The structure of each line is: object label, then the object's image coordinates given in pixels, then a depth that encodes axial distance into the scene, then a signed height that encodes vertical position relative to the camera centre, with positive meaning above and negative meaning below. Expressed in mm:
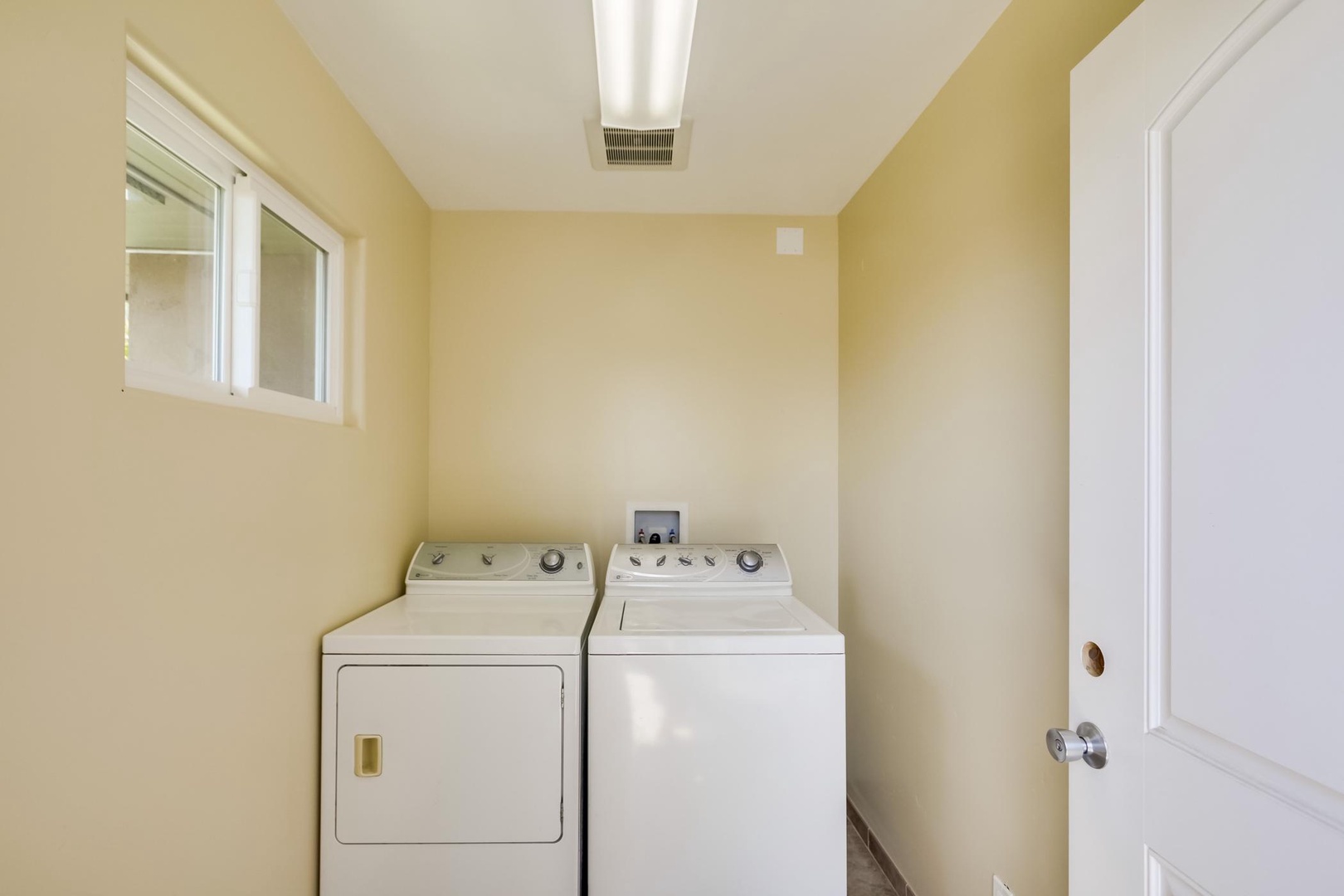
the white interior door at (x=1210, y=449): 625 +3
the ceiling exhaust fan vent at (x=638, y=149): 2010 +963
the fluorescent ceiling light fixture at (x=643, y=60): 1326 +897
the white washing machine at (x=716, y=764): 1639 -796
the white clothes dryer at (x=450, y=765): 1649 -807
